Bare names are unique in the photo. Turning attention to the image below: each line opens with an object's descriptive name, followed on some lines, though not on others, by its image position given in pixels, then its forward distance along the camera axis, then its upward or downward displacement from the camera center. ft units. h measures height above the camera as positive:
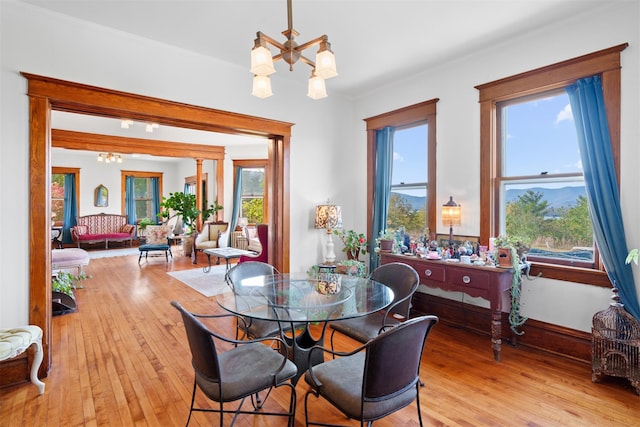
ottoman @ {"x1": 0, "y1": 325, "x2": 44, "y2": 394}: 6.89 -2.94
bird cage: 7.66 -3.17
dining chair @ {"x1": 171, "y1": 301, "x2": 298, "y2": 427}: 5.19 -2.88
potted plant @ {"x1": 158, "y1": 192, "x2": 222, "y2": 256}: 25.90 +0.23
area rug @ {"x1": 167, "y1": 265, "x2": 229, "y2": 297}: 17.16 -4.00
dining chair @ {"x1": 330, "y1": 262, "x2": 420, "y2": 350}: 7.89 -2.49
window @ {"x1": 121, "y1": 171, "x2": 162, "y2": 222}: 36.75 +2.41
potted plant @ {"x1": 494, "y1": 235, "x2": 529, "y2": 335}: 9.33 -1.34
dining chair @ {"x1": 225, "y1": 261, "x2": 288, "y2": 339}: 7.92 -1.95
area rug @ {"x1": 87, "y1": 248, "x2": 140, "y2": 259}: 27.90 -3.66
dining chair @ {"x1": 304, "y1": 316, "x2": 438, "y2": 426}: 4.75 -2.63
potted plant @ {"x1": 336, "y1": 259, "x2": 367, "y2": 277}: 12.64 -2.17
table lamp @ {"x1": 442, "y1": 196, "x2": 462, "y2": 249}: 11.38 +0.03
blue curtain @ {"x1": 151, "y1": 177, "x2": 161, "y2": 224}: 37.55 +2.05
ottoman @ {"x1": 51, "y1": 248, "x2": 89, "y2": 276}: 18.53 -2.77
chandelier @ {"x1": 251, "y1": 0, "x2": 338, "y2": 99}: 6.05 +3.06
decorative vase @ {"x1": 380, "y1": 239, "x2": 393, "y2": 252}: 12.32 -1.18
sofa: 30.55 -1.69
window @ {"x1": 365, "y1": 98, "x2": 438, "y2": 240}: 12.77 +2.09
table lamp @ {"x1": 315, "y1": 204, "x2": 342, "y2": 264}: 13.43 -0.20
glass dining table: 6.53 -2.02
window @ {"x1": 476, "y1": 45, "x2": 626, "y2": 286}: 9.01 +1.66
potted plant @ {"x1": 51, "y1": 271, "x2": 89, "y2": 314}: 13.43 -3.65
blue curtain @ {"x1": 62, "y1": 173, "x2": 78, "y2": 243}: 31.76 +0.69
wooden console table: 9.21 -2.02
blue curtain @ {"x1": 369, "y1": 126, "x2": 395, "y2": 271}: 14.37 +1.46
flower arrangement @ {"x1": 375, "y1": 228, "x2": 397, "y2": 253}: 12.34 -1.01
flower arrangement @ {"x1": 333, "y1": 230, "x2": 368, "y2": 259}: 14.19 -1.27
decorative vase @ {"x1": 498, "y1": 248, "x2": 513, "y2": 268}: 9.31 -1.26
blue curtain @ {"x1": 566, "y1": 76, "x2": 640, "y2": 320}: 8.23 +0.81
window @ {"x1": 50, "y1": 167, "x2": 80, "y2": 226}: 31.63 +2.07
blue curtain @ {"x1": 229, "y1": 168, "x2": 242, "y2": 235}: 28.53 +1.24
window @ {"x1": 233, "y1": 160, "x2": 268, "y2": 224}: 28.07 +2.06
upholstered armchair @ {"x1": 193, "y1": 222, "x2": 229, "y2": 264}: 25.48 -1.93
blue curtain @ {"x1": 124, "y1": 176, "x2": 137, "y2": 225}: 35.63 +1.37
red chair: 15.79 -1.53
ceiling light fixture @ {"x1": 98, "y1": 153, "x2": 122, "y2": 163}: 28.73 +5.15
